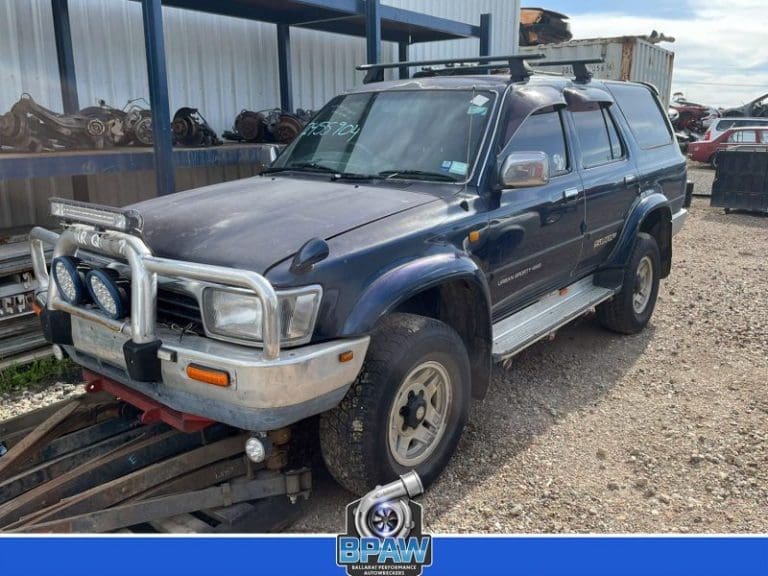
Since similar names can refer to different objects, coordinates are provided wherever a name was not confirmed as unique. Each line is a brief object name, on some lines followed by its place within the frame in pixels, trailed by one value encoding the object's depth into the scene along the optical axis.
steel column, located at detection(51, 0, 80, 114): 6.40
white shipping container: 16.64
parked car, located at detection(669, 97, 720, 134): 23.73
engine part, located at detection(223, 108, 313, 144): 6.98
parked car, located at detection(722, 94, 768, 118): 21.05
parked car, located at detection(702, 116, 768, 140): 17.56
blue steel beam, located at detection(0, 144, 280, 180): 4.69
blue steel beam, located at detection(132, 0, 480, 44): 7.22
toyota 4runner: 2.64
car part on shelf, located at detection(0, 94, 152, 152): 5.07
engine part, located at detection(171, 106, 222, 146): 6.42
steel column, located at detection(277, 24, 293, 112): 8.49
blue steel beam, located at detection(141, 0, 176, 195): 5.33
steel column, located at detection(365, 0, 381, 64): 7.26
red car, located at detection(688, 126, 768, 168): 15.43
